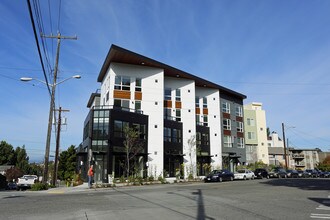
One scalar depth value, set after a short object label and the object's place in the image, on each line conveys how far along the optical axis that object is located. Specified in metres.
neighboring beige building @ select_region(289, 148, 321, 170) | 95.81
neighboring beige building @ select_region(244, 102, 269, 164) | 62.78
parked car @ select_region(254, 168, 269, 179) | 43.81
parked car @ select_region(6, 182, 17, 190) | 44.31
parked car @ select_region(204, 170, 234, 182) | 33.34
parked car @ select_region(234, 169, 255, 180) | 38.73
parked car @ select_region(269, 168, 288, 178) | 46.31
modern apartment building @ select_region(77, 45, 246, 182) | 33.81
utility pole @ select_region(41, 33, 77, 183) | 23.66
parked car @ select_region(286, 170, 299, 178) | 48.88
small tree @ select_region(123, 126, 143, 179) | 32.00
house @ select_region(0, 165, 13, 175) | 79.60
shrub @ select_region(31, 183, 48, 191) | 22.50
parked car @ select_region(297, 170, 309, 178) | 53.13
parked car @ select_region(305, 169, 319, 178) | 56.25
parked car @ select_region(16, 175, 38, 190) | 31.25
